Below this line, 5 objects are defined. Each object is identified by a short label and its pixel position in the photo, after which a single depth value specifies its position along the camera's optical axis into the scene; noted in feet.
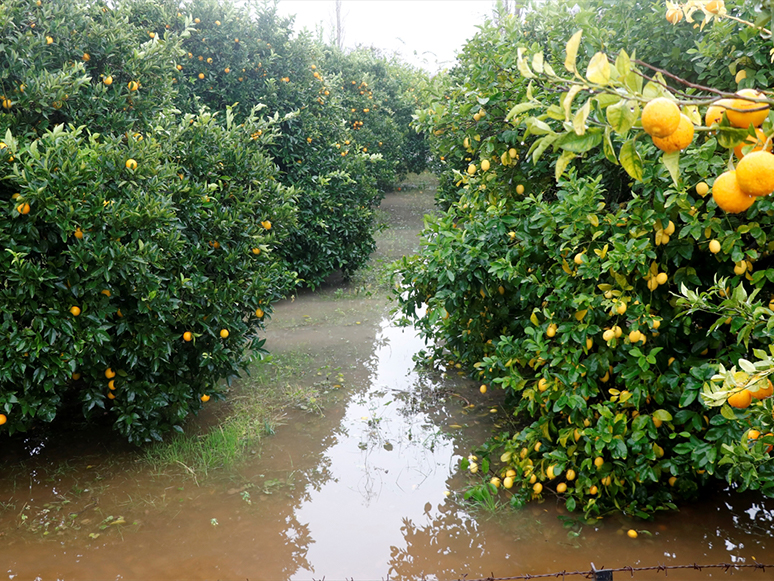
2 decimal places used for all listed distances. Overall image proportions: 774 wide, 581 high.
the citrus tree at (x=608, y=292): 9.07
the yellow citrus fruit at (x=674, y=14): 8.46
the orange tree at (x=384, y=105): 41.50
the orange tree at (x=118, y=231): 10.53
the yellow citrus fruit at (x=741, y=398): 5.47
